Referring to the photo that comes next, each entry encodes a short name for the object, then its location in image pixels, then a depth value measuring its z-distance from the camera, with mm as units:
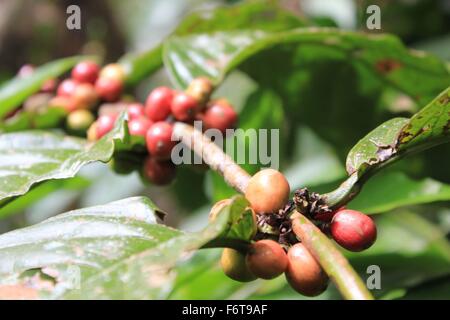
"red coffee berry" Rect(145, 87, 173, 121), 426
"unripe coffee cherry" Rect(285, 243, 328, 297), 302
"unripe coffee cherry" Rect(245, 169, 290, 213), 314
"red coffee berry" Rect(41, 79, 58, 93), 531
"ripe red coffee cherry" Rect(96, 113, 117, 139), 429
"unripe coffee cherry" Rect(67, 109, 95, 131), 476
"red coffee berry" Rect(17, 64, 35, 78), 525
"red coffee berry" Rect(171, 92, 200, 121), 421
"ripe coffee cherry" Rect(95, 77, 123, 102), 488
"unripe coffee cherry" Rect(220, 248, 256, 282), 313
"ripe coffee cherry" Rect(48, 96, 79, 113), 482
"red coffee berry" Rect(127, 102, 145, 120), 438
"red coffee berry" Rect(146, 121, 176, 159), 409
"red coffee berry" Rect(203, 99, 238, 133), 429
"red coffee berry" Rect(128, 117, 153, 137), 417
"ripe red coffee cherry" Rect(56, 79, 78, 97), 487
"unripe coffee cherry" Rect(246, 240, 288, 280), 303
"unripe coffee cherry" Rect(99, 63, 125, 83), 492
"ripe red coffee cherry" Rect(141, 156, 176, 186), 423
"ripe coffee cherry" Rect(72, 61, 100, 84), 494
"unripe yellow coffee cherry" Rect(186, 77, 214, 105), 428
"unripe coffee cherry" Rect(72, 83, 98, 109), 481
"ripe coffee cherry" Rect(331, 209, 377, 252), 313
